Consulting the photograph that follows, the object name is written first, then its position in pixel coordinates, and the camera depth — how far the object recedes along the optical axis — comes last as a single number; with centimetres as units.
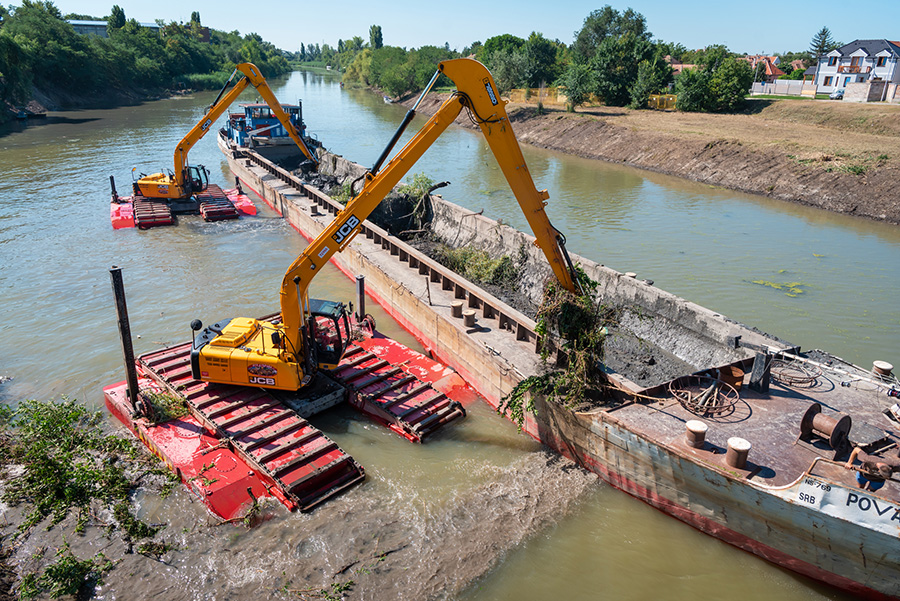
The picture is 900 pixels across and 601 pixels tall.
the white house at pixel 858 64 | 5938
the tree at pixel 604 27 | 8312
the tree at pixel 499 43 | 8038
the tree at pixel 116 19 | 9754
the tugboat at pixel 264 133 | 3161
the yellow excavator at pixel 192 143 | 2111
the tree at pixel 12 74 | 4641
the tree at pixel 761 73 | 7092
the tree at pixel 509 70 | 5862
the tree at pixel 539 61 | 5872
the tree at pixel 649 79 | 5016
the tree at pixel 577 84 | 5009
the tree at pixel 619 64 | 5272
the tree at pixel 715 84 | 4519
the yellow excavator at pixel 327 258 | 899
